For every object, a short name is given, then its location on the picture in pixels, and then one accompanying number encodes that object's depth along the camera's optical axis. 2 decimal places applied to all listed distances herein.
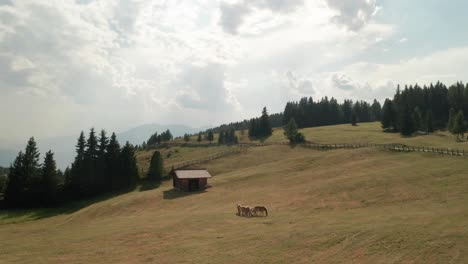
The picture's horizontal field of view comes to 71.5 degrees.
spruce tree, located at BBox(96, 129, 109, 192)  76.25
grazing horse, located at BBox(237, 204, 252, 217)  35.91
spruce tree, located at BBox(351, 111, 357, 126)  149.00
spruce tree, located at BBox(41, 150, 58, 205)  68.12
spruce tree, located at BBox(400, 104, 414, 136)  104.12
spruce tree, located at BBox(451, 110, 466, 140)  91.62
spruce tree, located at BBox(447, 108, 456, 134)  96.28
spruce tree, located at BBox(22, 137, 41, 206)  67.62
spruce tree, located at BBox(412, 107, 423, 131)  106.20
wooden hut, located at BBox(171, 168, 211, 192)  61.56
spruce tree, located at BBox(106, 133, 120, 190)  76.92
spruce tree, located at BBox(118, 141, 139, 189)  76.69
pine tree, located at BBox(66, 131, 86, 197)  73.12
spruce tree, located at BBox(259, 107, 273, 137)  141.80
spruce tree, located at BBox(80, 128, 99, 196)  74.50
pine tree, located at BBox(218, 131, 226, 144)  131.65
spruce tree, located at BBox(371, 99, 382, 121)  181.21
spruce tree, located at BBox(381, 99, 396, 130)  117.44
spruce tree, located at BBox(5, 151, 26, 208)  66.69
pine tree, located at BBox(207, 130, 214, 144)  139.91
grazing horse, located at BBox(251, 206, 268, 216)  36.34
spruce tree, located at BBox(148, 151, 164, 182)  76.62
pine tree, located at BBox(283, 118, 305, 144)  101.44
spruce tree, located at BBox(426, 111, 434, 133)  111.12
